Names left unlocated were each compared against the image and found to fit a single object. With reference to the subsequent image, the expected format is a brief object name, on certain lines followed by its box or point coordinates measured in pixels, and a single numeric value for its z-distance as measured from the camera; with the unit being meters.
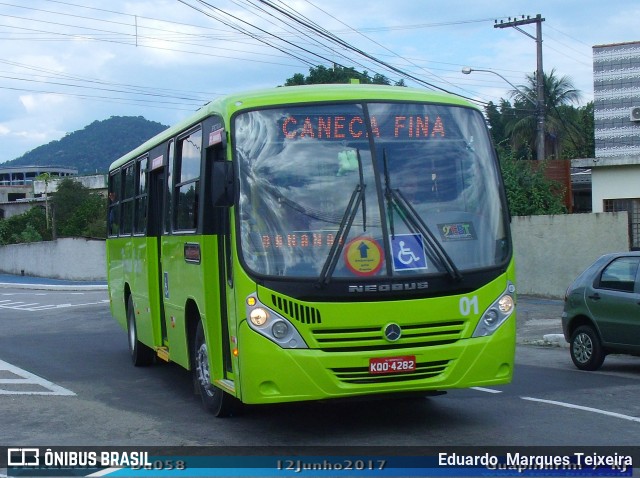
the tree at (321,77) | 53.81
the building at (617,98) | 31.97
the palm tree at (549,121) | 58.34
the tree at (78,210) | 55.06
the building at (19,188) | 76.38
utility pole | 34.44
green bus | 8.03
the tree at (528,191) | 28.12
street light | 34.44
